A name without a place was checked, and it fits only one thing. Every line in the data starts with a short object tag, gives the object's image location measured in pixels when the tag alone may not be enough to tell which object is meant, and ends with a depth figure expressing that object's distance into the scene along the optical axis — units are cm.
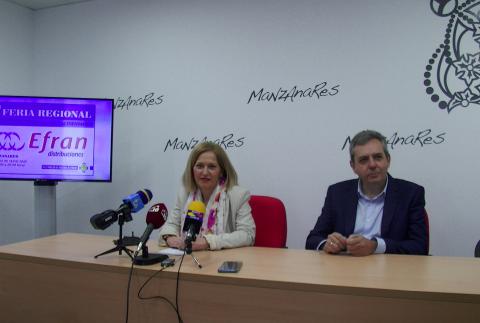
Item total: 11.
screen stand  333
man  204
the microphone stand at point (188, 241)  156
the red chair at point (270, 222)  250
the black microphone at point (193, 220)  162
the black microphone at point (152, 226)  168
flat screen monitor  324
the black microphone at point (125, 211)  166
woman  234
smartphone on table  155
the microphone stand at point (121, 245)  174
